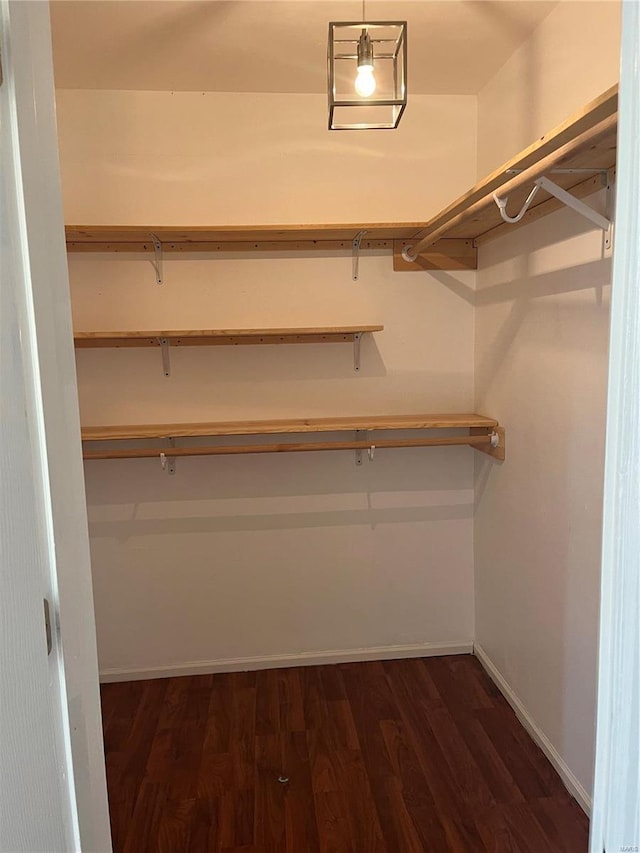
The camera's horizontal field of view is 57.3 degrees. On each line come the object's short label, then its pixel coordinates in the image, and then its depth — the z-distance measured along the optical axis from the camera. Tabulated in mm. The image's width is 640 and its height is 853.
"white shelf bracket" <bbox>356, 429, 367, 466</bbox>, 2762
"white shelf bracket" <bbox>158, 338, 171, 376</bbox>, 2614
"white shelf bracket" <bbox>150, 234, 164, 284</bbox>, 2578
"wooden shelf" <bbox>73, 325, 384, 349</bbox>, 2367
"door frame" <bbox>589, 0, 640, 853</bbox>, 688
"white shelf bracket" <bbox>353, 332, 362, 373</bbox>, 2701
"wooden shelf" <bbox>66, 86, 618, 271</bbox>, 1397
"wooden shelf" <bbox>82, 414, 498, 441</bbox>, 2455
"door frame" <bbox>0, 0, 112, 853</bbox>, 718
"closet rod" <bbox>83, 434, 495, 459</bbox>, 2549
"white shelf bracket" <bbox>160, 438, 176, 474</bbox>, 2660
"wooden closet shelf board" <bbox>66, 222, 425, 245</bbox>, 2312
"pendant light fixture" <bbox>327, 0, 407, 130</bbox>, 1379
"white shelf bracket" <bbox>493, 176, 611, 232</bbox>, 1632
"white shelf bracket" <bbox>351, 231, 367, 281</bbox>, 2639
